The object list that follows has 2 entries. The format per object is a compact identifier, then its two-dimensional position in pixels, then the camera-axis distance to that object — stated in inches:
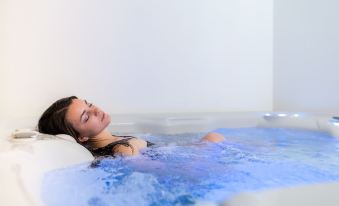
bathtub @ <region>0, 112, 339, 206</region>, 26.7
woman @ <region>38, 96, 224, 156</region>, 60.6
